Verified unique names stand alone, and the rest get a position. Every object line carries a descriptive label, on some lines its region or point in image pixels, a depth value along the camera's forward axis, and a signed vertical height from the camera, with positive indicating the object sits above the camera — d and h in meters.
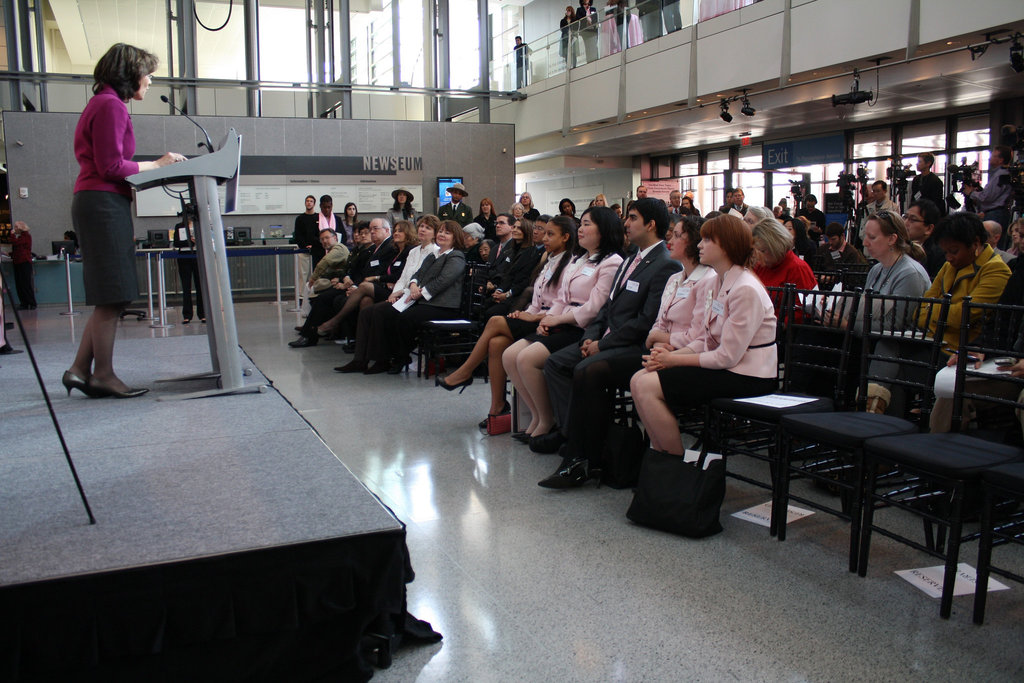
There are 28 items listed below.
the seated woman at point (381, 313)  6.21 -0.64
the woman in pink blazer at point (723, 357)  3.04 -0.48
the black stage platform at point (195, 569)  1.63 -0.70
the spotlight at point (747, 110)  11.29 +1.61
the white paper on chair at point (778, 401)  2.88 -0.61
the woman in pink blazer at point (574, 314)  4.08 -0.43
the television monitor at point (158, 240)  9.34 -0.15
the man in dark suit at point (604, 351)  3.42 -0.54
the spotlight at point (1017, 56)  8.03 +1.68
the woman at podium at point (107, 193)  3.05 +0.12
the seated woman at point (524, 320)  4.47 -0.51
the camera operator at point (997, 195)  7.34 +0.31
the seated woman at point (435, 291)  5.98 -0.47
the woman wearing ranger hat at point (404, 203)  10.74 +0.32
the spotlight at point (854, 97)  9.68 +1.54
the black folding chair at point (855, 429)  2.52 -0.62
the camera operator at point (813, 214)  10.33 +0.19
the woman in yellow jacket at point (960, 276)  3.30 -0.19
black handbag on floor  2.82 -0.92
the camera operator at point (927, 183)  8.70 +0.48
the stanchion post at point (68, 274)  10.14 -0.59
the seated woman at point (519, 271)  5.48 -0.29
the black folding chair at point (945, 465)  2.15 -0.63
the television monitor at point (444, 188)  13.98 +0.66
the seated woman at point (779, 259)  3.91 -0.15
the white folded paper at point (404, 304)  6.08 -0.56
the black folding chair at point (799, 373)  2.89 -0.58
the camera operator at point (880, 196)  8.11 +0.33
